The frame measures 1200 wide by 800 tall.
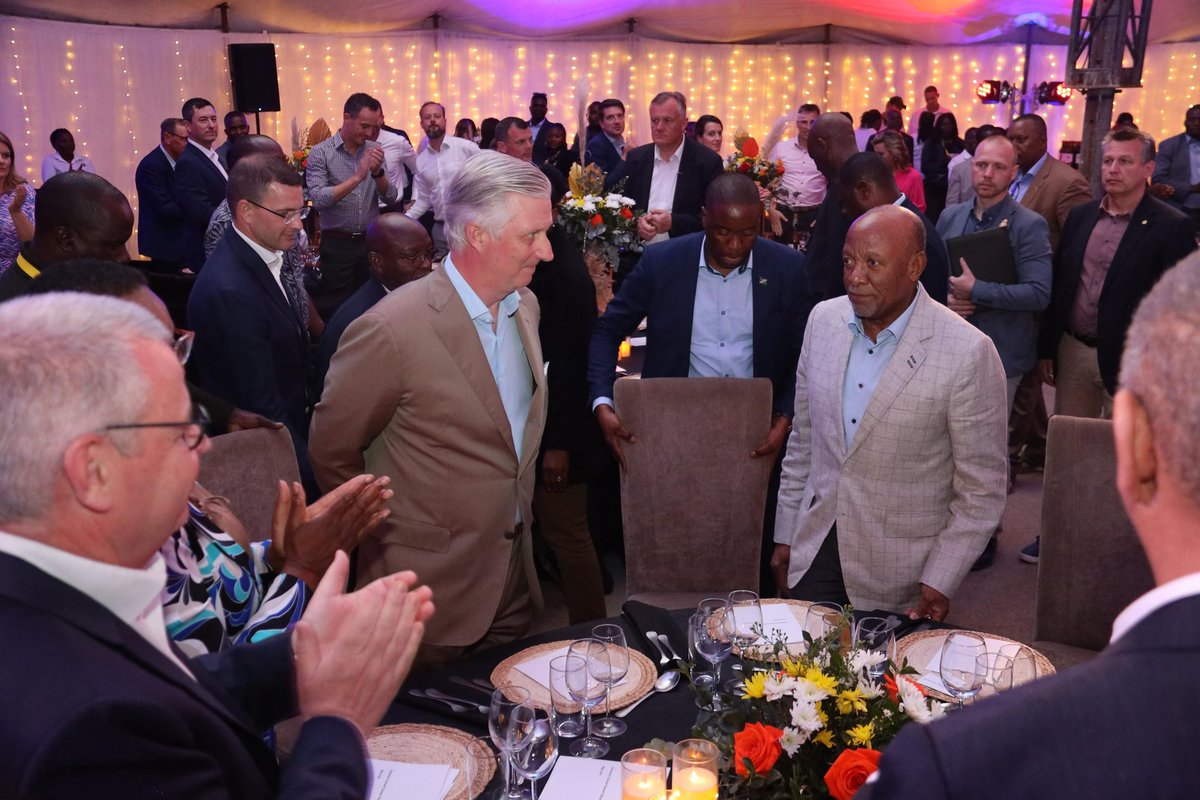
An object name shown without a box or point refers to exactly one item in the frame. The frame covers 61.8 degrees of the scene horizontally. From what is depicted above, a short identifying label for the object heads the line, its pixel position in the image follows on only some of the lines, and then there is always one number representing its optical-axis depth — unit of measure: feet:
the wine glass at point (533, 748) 5.42
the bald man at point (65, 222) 10.60
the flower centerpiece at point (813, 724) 4.97
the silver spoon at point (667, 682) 6.79
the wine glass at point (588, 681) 6.02
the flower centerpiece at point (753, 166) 24.16
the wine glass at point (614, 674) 6.31
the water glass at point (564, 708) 6.37
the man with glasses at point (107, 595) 3.24
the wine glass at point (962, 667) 6.00
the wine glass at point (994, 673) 5.82
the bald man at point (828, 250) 15.10
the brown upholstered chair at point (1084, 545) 8.96
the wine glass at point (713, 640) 6.64
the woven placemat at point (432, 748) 5.89
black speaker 34.76
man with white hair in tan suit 8.51
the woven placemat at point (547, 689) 6.65
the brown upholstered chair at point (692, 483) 10.77
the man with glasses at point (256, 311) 11.30
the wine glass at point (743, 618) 6.82
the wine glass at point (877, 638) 6.02
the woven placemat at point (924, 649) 7.02
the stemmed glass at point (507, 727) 5.41
